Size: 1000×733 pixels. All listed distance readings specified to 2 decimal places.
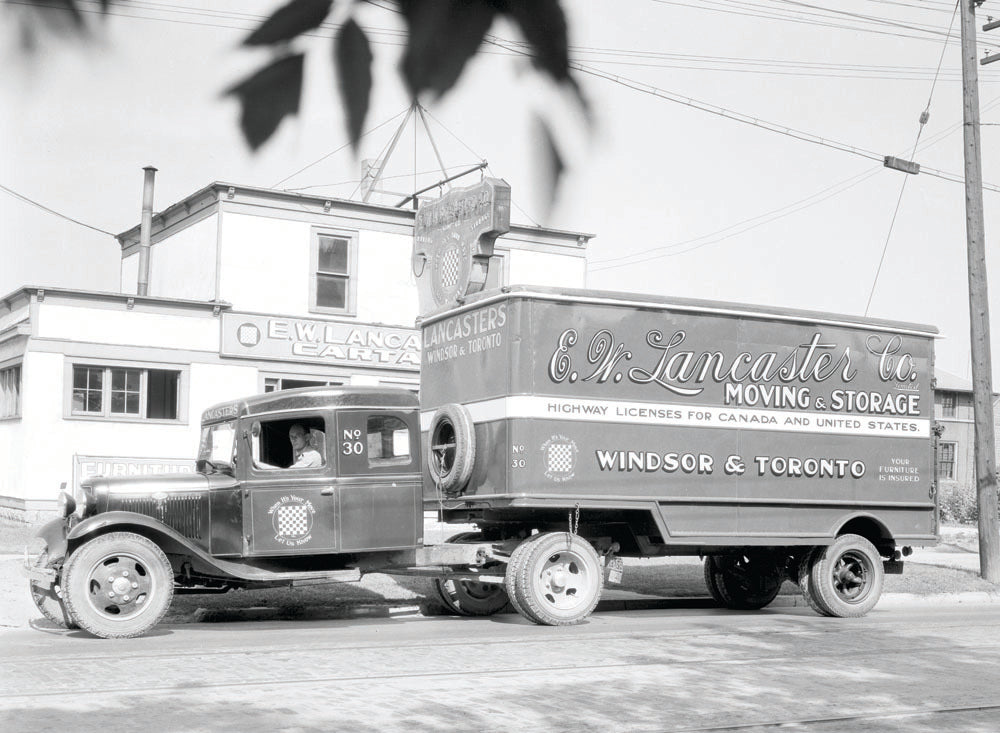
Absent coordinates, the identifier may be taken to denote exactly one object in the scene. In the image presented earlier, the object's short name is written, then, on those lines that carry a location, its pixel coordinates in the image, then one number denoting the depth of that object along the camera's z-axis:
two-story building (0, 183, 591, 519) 22.36
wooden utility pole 17.19
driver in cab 11.71
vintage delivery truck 11.41
